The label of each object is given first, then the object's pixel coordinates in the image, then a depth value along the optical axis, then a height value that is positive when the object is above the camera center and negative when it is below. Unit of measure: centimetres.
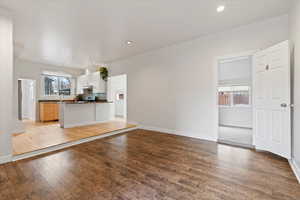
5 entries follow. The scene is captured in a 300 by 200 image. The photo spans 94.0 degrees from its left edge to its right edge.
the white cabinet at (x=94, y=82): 634 +82
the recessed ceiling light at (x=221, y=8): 241 +159
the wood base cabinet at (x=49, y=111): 595 -53
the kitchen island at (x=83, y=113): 477 -53
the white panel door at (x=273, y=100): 233 -3
